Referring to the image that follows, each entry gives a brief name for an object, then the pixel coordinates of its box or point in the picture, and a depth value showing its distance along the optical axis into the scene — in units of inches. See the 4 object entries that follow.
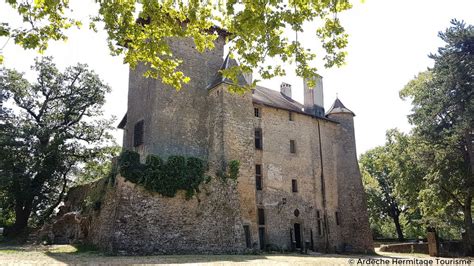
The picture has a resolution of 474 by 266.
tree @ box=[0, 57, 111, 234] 1096.2
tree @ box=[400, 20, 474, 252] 920.9
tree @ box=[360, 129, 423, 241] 1195.9
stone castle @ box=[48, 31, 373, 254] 786.2
